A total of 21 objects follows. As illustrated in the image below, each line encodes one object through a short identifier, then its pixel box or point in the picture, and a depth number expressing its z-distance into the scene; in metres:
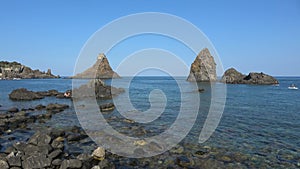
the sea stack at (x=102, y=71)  137.39
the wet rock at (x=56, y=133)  17.51
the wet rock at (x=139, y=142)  16.22
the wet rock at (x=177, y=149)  14.88
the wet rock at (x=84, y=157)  12.79
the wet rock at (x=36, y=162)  11.58
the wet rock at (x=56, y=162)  12.15
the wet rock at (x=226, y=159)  13.52
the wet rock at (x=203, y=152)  14.27
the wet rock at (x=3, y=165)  11.18
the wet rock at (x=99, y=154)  13.38
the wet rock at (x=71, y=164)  11.59
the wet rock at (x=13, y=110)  29.19
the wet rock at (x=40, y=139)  14.70
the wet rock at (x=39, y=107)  32.09
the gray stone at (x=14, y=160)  11.56
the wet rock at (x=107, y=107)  32.66
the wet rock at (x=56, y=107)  32.14
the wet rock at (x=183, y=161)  12.91
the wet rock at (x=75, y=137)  16.81
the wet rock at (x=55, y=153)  12.95
